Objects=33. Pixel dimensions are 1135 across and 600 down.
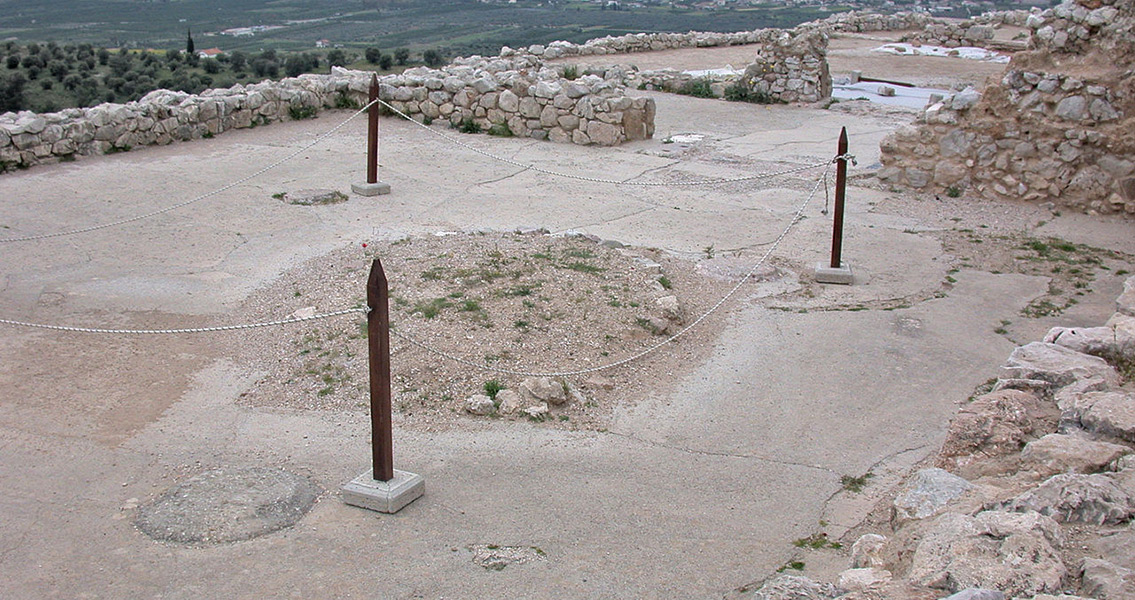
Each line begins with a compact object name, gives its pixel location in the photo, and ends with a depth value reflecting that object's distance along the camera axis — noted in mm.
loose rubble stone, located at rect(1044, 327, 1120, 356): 6188
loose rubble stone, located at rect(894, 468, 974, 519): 4469
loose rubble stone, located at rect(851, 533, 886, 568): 4133
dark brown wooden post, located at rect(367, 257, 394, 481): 4988
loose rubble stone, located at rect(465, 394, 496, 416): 6323
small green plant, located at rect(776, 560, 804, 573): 4648
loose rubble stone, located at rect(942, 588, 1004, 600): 3230
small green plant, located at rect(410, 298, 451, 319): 7516
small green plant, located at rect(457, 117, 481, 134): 15555
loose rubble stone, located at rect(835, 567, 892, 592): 3748
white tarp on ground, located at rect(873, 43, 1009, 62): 25641
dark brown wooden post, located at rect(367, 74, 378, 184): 11281
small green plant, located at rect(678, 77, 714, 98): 19500
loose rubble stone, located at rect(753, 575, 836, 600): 3803
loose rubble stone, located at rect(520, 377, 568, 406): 6492
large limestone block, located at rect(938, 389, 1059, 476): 5141
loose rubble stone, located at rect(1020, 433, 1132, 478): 4590
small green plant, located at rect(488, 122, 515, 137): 15375
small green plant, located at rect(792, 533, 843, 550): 4898
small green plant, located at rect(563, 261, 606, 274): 8664
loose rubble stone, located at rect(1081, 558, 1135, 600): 3301
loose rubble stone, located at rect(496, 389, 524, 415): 6359
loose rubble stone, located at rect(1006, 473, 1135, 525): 3984
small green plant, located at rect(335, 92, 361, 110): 16266
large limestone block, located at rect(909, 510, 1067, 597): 3471
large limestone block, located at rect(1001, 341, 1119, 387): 5719
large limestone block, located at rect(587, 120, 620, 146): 14859
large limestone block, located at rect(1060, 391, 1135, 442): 4875
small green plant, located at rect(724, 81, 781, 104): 18875
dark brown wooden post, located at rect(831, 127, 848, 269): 8641
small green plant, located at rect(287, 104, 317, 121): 15680
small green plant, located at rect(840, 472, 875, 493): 5609
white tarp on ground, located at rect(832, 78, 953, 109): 18562
